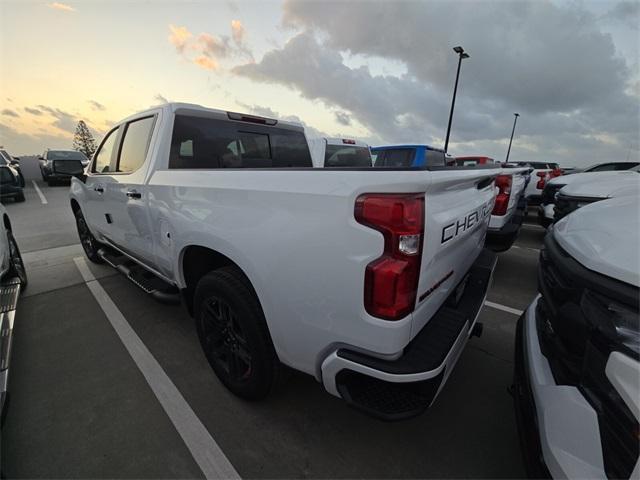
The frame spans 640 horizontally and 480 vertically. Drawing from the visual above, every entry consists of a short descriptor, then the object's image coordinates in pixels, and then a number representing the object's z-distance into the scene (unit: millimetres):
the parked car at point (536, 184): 9836
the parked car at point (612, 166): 10984
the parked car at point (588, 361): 913
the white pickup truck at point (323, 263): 1258
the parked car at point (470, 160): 12859
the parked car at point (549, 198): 6375
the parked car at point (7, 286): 1992
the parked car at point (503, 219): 3791
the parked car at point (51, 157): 15491
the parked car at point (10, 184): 9266
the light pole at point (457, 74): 13867
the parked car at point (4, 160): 13680
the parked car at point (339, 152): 6216
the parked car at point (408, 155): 7512
